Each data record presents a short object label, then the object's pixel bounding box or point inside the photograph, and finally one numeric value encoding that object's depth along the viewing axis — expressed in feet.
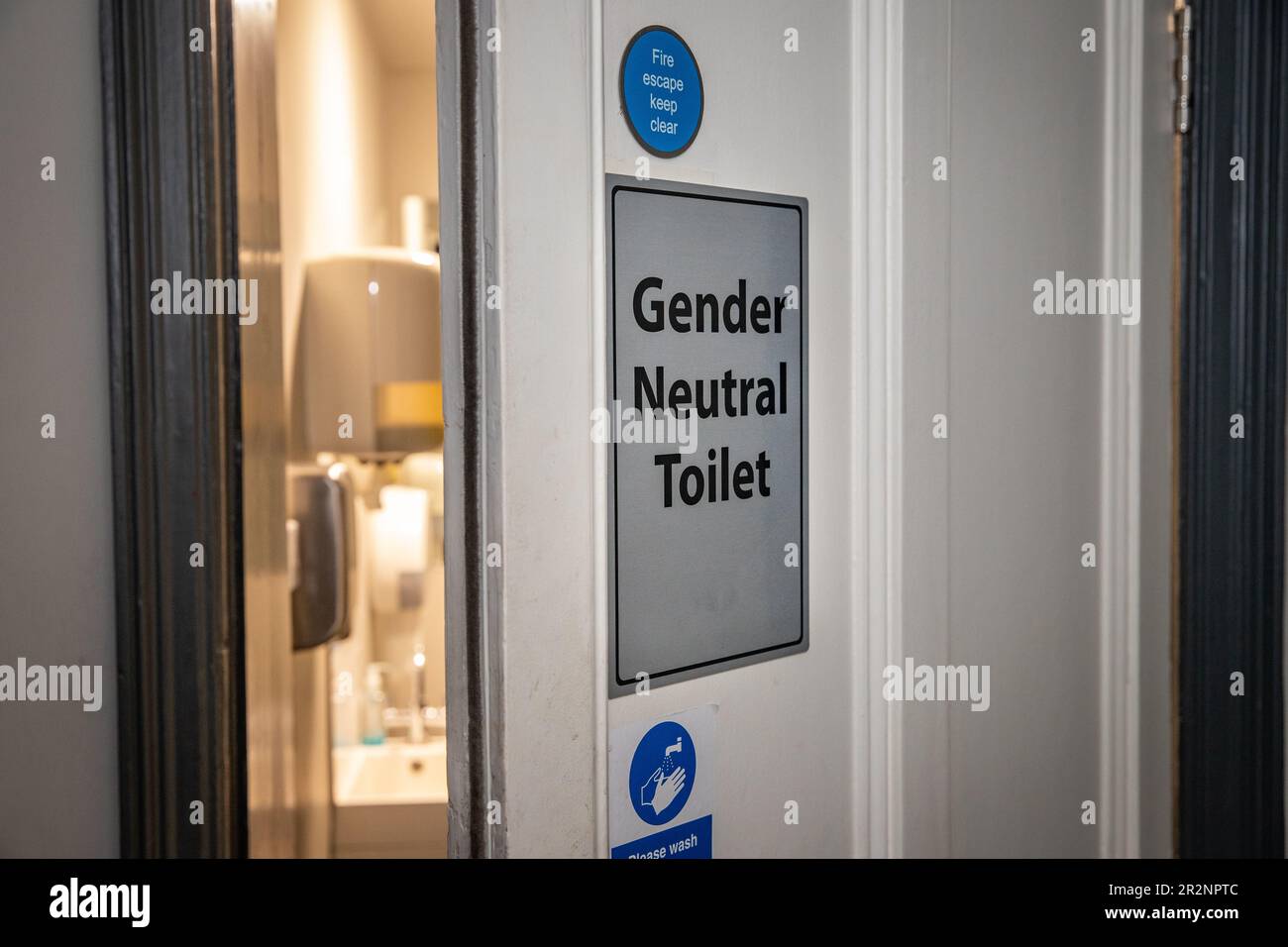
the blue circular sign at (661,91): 3.28
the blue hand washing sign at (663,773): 3.40
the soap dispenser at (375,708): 9.00
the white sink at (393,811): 7.67
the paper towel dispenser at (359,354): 7.22
